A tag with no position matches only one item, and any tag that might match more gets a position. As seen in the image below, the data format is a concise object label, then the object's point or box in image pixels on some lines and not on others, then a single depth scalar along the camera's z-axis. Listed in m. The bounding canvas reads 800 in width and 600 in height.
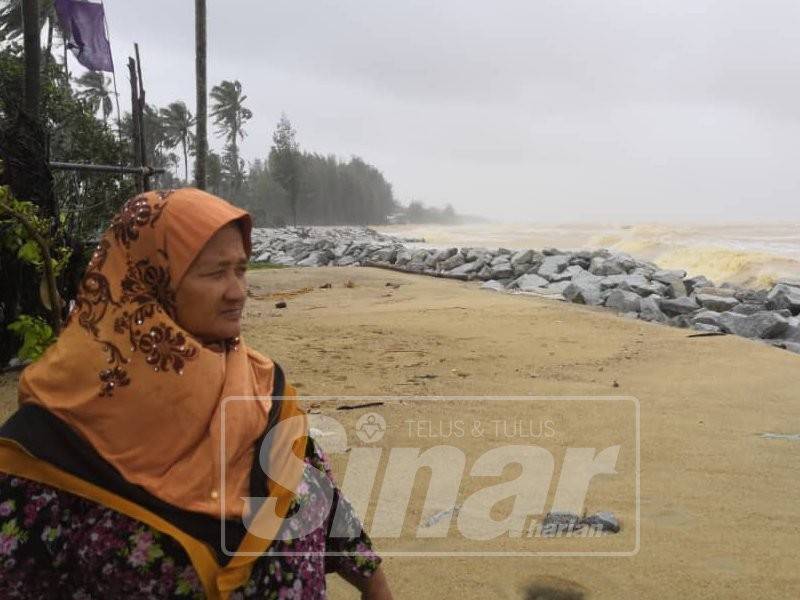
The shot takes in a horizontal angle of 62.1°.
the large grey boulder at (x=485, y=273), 13.95
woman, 1.17
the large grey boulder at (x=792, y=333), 7.94
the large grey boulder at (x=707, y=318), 8.42
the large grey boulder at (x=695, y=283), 11.70
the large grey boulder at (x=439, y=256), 16.17
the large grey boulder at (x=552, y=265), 13.12
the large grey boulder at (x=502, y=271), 13.87
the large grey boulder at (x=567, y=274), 12.50
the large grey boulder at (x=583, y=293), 10.12
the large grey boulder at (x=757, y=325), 7.93
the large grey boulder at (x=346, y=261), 18.52
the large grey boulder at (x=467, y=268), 14.59
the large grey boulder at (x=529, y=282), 12.26
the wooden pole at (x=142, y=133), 6.18
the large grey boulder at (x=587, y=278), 11.07
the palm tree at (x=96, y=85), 34.50
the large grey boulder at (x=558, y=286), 11.67
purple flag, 8.46
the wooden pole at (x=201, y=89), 9.45
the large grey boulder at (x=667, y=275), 11.58
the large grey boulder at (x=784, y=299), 9.80
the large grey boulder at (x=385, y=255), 17.99
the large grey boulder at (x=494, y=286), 12.31
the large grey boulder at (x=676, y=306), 9.45
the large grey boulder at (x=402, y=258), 17.22
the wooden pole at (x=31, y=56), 5.37
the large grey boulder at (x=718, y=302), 9.62
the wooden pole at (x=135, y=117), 6.47
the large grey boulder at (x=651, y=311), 9.05
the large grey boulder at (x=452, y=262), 15.56
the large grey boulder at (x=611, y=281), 10.95
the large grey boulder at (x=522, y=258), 14.41
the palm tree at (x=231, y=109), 47.53
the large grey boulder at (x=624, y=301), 9.52
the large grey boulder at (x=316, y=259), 18.66
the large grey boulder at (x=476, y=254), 15.81
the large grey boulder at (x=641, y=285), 10.56
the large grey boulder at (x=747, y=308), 9.30
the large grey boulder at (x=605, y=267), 12.78
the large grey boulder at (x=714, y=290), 11.11
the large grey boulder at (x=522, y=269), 13.89
